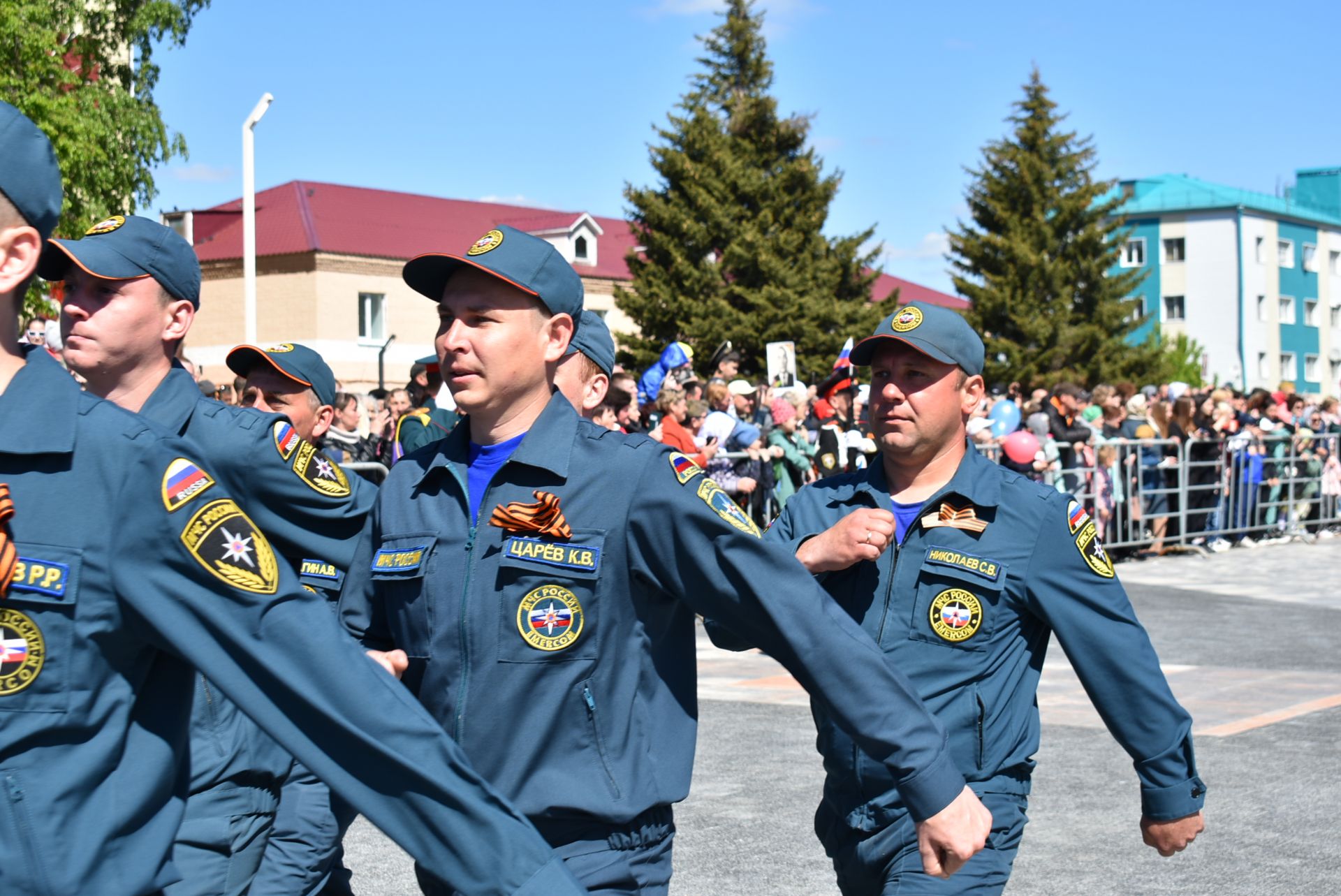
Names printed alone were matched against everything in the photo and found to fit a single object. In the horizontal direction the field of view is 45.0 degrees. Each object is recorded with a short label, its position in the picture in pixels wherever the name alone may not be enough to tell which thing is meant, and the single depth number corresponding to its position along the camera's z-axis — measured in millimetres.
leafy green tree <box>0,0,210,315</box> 21641
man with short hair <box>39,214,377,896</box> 3850
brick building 54844
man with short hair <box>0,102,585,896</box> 2141
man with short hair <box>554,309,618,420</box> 5660
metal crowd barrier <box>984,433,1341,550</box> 18500
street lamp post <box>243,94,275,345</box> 25703
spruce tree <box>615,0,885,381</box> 48188
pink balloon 13492
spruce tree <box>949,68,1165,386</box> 61344
